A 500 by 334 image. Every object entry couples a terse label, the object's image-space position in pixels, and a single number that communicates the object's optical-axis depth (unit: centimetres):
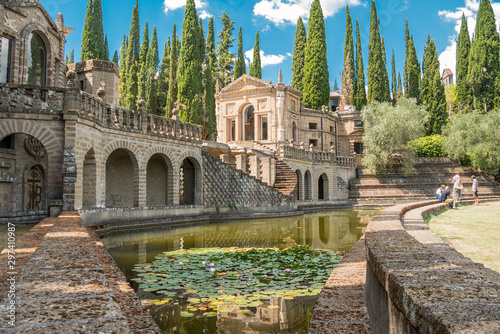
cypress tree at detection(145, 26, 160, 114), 4794
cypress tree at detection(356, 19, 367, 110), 5225
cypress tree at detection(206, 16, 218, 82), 5350
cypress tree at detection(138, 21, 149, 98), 4691
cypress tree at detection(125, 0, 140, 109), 4731
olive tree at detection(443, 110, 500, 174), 3431
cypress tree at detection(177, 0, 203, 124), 3881
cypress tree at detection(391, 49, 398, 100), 6941
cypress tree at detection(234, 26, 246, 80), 5253
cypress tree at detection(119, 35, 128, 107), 4889
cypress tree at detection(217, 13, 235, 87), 5441
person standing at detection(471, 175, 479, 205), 2239
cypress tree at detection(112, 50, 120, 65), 6411
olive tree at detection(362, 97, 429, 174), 3666
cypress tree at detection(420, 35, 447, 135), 4553
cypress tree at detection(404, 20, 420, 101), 4872
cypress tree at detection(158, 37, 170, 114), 4809
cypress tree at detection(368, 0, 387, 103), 4862
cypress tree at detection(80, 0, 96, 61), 4542
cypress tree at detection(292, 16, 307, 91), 5012
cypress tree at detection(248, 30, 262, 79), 5591
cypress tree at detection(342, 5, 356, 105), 5731
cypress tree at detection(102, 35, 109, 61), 5026
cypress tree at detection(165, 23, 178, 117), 4247
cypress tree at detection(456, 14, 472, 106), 4647
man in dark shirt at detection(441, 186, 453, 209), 2127
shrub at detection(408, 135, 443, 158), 3997
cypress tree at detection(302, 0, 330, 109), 4722
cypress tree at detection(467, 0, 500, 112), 4366
